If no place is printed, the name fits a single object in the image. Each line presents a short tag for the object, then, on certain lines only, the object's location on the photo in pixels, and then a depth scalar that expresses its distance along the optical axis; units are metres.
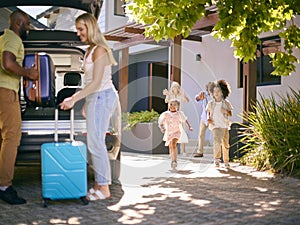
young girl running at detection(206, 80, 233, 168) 8.13
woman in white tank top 5.28
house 12.48
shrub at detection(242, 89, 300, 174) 7.52
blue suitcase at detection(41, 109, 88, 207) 5.03
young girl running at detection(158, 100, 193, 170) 8.02
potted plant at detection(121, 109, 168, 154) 12.10
